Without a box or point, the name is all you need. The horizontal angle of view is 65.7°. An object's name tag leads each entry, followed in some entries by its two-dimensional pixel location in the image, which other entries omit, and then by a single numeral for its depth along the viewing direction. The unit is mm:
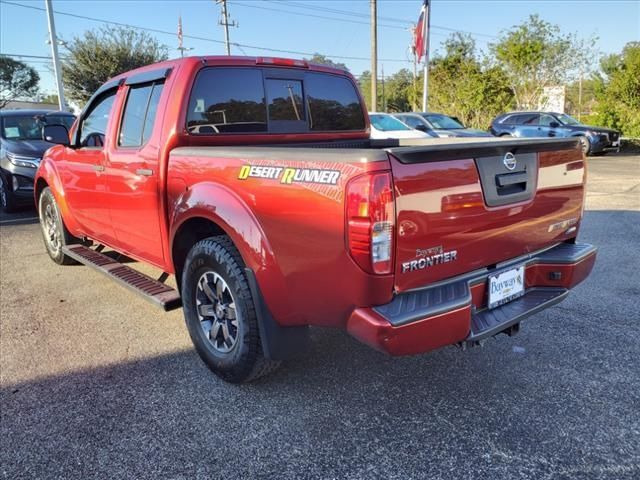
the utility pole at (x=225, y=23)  40719
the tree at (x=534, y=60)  23875
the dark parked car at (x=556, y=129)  17688
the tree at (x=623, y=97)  20719
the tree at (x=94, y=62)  30719
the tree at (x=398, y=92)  33344
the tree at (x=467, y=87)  25484
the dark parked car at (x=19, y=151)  8227
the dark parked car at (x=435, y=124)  14430
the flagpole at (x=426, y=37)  21156
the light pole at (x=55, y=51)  18241
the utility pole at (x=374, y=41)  22844
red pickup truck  2178
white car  13906
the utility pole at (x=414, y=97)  32116
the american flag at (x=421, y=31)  21075
